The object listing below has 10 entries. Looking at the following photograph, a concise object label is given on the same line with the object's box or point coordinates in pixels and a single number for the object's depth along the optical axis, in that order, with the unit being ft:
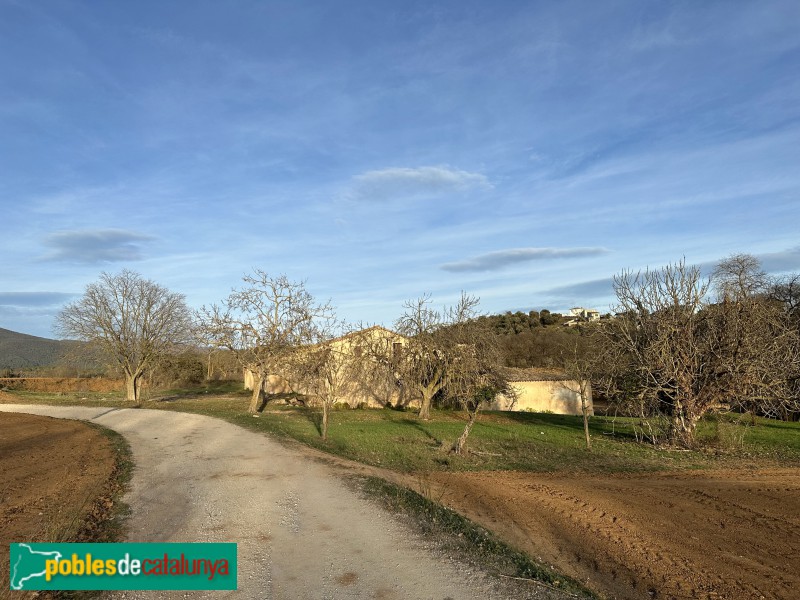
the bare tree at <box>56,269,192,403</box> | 126.21
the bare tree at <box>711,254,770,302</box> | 87.04
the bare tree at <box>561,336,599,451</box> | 66.39
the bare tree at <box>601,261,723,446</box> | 63.21
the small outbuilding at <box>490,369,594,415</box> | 131.54
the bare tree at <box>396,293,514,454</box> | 106.63
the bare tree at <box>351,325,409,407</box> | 115.75
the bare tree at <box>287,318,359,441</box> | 65.98
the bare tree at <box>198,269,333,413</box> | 92.43
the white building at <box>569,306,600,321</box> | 356.11
